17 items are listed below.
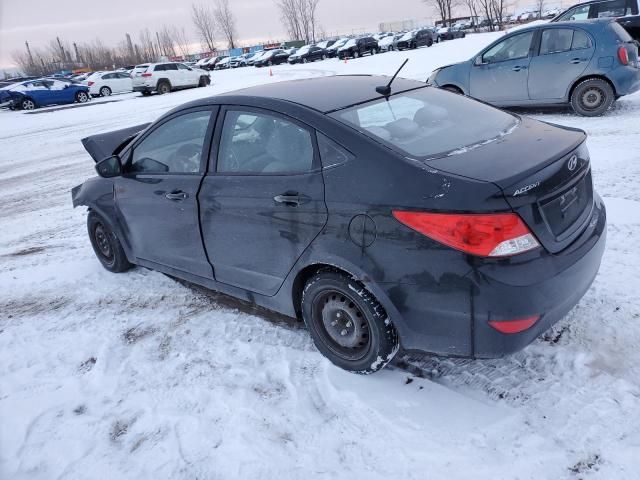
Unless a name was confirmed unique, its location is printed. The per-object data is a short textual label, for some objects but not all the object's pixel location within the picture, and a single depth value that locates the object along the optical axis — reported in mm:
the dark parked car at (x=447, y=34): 44609
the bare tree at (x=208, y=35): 100812
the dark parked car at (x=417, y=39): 38969
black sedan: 2342
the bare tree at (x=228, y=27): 98562
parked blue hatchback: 8148
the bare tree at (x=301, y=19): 97000
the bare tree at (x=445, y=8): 76438
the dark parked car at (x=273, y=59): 44438
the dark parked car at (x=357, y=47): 39562
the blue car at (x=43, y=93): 26719
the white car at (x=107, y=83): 30203
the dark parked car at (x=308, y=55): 41344
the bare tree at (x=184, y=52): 113812
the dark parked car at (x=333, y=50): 42688
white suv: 25841
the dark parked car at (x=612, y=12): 12094
